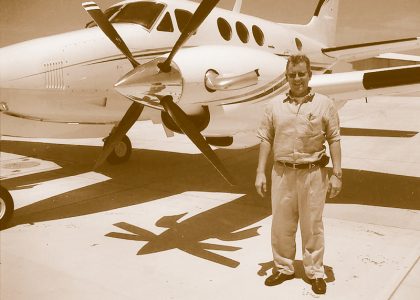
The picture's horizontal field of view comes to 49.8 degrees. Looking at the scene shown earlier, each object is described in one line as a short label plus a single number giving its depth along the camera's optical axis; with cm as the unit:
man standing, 446
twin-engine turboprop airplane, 639
